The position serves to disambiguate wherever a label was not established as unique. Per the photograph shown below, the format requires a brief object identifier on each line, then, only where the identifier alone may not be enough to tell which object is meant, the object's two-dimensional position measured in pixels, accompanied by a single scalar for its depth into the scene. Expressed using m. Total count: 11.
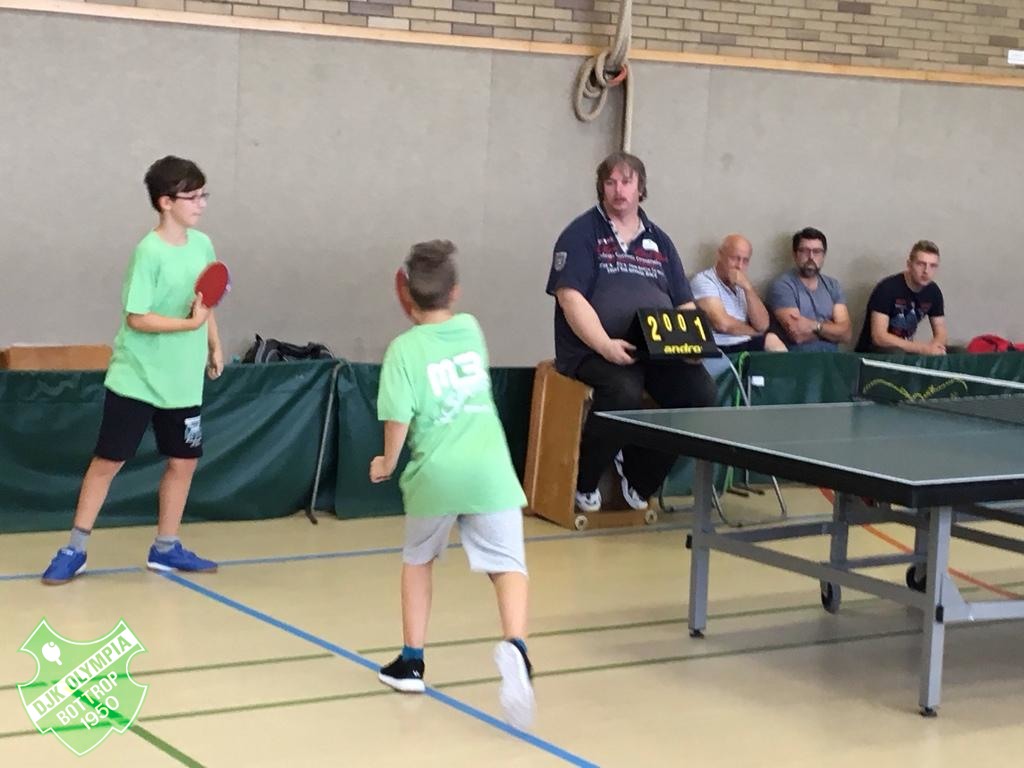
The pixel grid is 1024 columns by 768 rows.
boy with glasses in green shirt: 6.34
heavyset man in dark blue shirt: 7.85
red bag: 11.66
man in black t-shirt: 11.11
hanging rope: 10.21
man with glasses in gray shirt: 10.74
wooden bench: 8.10
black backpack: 9.20
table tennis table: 5.05
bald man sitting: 10.02
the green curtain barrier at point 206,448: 7.36
